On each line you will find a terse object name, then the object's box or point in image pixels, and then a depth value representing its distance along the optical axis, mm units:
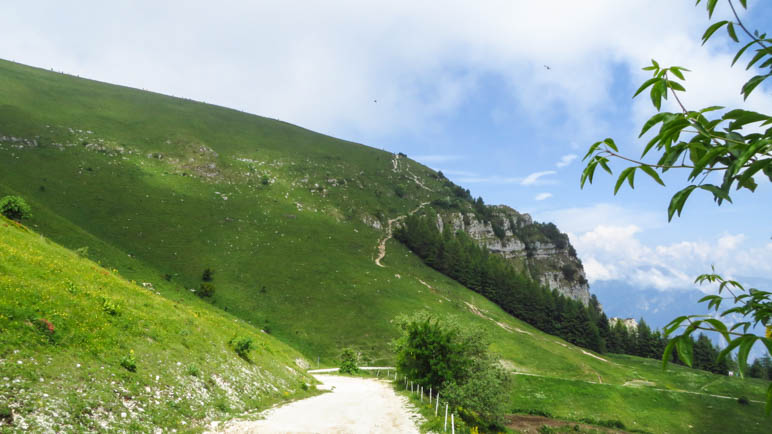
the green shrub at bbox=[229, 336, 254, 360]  26778
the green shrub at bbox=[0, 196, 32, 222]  37469
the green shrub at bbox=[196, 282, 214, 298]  64062
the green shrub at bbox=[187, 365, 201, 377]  19461
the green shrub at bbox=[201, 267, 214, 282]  69550
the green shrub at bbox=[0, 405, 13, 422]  10594
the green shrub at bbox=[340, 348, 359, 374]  51344
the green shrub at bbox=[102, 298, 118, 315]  18766
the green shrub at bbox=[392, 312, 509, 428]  27609
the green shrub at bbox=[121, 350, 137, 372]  16062
